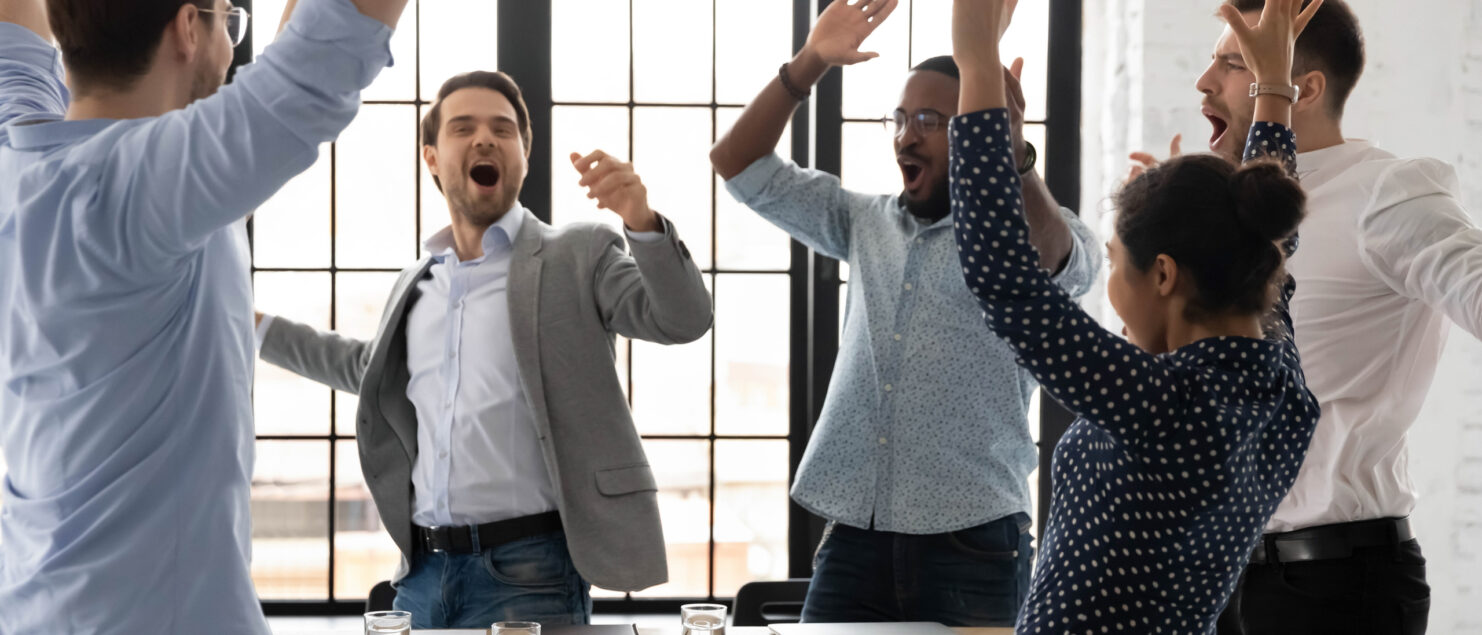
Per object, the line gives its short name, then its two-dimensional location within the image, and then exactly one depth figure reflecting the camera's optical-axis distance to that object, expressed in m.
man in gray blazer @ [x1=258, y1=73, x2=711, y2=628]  2.20
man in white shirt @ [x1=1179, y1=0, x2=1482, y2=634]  1.79
